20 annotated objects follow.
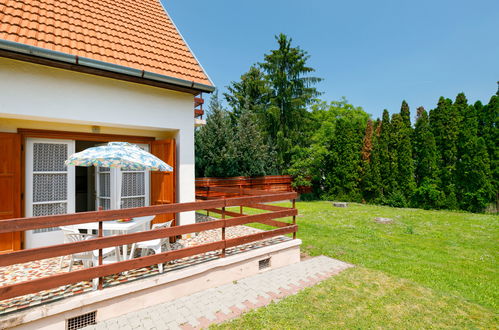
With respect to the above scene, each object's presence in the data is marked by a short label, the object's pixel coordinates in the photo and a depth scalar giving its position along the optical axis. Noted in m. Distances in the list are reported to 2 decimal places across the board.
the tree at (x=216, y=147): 15.50
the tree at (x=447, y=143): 12.24
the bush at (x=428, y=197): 12.39
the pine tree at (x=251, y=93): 19.97
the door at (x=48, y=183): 4.88
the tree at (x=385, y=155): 14.14
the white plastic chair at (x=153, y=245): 4.04
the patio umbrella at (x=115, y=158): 3.91
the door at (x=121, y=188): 5.49
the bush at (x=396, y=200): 13.36
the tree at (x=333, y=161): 15.50
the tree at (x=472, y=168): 11.45
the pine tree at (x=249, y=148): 16.02
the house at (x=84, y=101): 4.20
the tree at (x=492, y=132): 11.49
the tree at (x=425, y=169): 12.55
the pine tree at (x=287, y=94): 18.42
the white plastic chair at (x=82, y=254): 3.63
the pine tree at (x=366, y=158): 14.96
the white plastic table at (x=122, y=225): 4.04
